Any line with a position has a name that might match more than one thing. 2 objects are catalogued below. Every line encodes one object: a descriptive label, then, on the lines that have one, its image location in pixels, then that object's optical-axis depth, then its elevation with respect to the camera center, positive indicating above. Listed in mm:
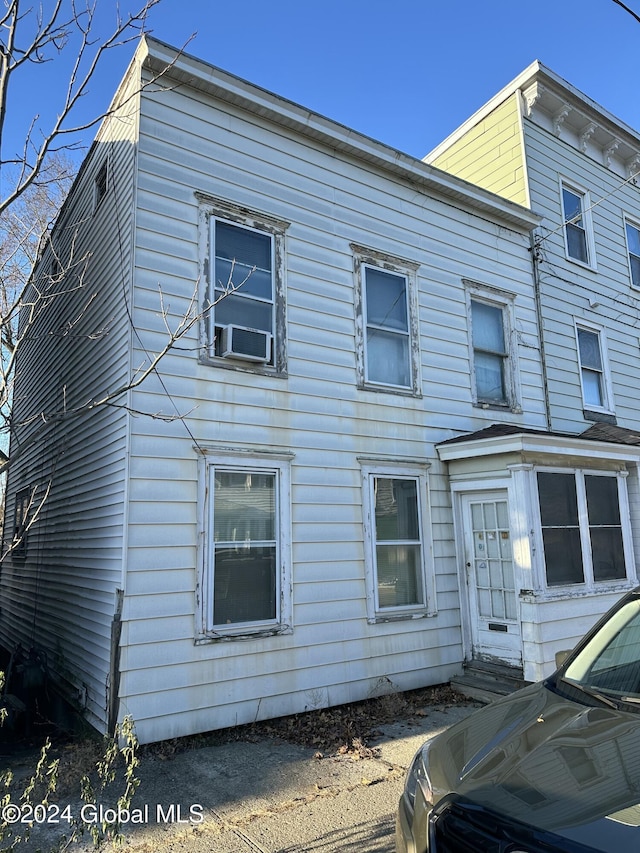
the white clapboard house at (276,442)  6164 +1248
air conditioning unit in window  6766 +2269
